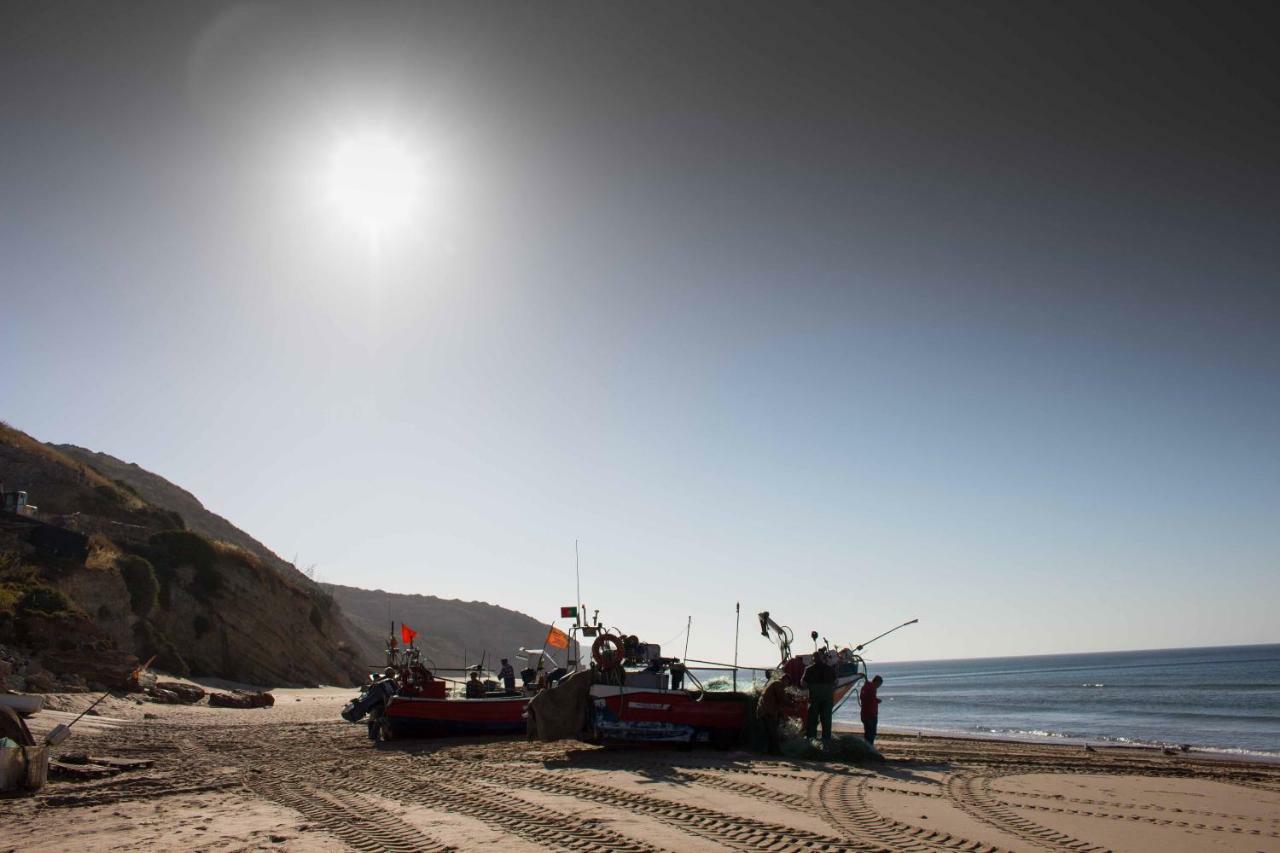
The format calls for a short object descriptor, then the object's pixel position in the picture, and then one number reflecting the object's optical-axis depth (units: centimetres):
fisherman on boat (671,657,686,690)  1677
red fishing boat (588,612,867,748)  1520
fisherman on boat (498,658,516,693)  2330
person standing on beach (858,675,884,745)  1619
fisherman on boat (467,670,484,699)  2141
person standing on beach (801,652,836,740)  1519
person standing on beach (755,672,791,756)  1502
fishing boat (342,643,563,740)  1859
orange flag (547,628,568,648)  2120
